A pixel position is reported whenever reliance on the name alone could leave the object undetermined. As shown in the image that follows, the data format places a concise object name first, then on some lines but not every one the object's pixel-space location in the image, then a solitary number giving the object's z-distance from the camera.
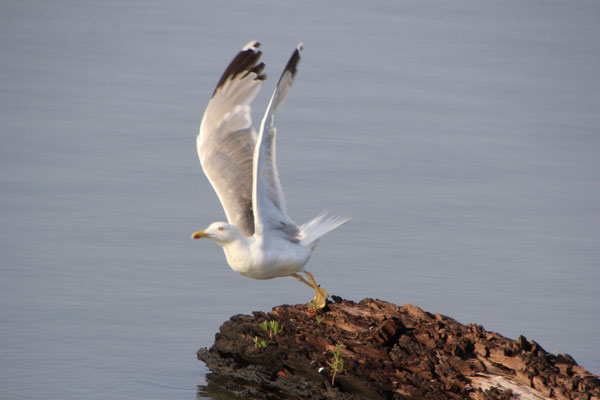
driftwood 14.31
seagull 17.27
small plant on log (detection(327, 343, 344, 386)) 15.53
